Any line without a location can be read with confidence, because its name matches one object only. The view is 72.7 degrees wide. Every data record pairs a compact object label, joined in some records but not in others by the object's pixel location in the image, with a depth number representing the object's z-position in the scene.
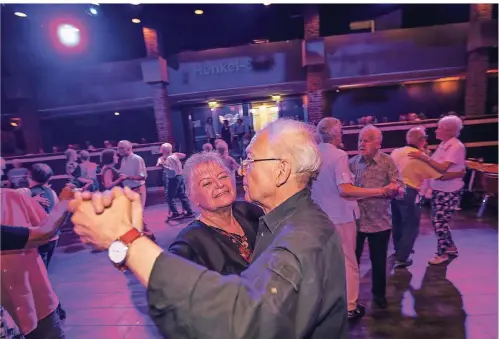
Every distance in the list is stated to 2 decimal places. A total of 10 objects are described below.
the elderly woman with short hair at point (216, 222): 1.65
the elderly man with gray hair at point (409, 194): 4.36
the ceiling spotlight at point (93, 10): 9.96
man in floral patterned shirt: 3.37
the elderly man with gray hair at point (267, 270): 0.73
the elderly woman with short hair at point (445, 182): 4.19
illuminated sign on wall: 13.20
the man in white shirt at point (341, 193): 3.08
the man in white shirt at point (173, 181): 7.28
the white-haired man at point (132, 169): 6.52
